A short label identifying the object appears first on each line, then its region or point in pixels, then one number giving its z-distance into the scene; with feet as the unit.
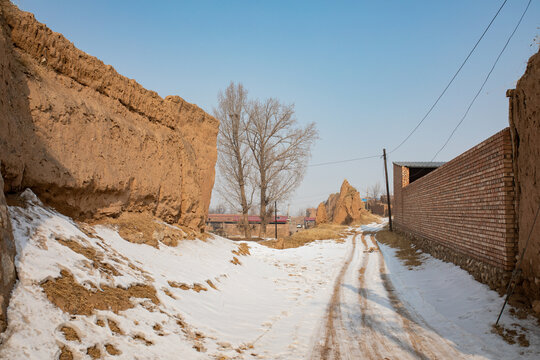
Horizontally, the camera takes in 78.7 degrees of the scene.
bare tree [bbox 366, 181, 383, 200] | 328.56
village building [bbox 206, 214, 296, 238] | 152.95
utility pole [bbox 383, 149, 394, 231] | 98.73
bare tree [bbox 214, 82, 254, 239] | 90.27
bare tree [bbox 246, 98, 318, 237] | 92.02
